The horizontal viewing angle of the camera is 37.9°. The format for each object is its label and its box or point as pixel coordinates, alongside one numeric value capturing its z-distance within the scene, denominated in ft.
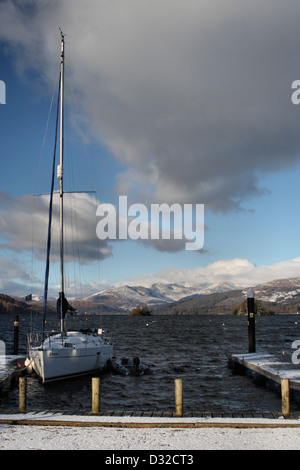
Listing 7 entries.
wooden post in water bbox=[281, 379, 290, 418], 49.36
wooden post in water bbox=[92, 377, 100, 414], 50.31
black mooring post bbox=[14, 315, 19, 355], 134.26
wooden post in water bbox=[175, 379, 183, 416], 49.11
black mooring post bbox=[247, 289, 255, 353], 122.01
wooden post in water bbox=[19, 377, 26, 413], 50.72
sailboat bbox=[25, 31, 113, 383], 93.04
